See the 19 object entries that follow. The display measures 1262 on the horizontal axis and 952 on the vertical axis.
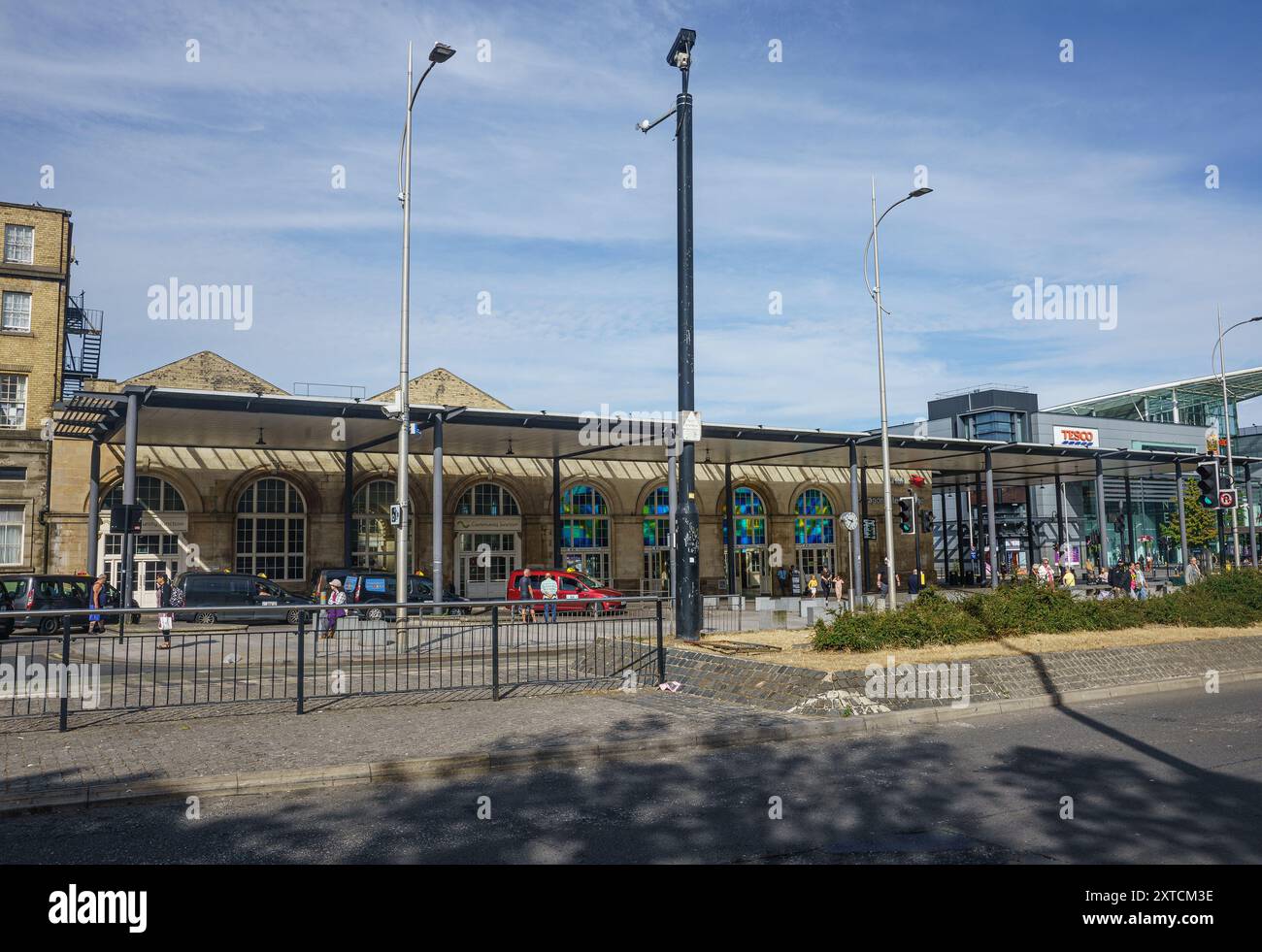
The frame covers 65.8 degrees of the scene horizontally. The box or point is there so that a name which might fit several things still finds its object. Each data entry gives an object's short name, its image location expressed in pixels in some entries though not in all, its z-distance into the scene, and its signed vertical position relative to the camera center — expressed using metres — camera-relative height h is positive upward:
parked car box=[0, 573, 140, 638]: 25.30 -0.50
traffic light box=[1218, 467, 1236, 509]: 26.18 +1.65
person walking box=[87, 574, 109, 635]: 26.41 -0.69
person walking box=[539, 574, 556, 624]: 30.06 -0.75
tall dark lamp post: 15.16 +2.82
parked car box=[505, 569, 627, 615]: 30.94 -0.72
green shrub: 14.36 -1.01
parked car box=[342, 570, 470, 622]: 29.84 -0.65
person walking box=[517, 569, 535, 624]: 31.08 -0.77
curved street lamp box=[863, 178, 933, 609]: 26.55 +4.02
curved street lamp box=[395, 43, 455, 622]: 22.33 +4.18
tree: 65.12 +1.82
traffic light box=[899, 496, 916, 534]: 27.27 +1.25
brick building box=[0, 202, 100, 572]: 35.50 +8.11
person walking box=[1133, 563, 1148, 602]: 29.77 -0.98
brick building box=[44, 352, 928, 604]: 36.22 +2.32
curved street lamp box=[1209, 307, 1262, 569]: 29.84 +6.09
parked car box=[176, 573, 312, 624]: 28.78 -0.62
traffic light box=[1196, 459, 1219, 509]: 26.19 +1.89
